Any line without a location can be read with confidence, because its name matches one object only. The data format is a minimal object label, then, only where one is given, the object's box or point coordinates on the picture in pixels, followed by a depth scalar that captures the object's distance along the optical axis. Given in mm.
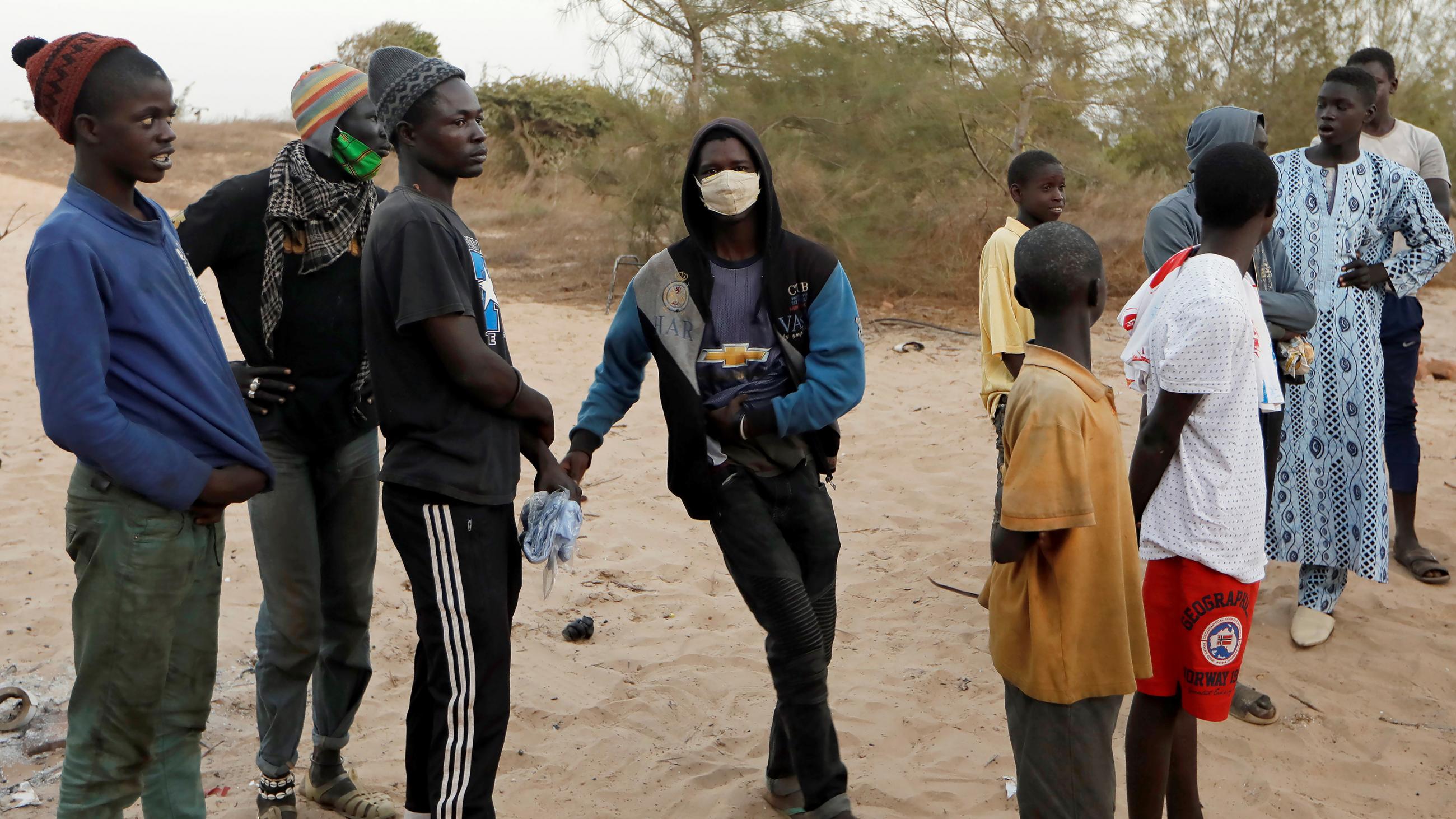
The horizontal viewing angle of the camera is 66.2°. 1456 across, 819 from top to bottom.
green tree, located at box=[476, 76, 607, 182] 21203
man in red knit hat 2234
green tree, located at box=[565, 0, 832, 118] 12883
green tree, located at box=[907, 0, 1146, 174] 12414
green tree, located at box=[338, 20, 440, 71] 25219
